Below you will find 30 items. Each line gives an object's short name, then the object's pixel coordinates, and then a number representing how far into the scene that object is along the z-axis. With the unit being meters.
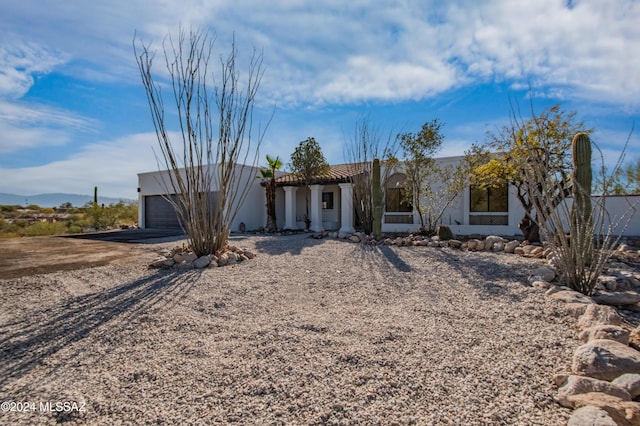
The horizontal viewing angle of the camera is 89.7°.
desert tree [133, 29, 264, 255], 7.89
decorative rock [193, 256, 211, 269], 7.82
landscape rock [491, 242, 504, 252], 9.96
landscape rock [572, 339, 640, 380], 2.70
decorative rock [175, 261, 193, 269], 7.81
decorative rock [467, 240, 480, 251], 10.33
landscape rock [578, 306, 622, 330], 3.81
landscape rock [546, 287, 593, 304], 4.67
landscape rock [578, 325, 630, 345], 3.27
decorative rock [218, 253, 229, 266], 8.16
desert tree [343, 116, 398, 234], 15.12
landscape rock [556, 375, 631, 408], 2.40
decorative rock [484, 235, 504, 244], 10.39
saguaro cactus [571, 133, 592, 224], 6.81
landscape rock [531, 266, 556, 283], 5.94
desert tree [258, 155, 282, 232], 18.92
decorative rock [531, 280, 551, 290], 5.54
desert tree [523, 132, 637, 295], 5.27
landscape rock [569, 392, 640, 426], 2.09
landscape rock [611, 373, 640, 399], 2.44
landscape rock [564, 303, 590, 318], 4.21
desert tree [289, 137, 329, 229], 18.22
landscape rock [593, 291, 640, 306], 4.86
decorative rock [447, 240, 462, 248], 10.72
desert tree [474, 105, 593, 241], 9.66
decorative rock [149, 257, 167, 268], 7.77
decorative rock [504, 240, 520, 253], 9.62
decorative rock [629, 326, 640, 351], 3.41
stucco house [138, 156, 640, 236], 15.52
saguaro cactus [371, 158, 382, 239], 13.13
